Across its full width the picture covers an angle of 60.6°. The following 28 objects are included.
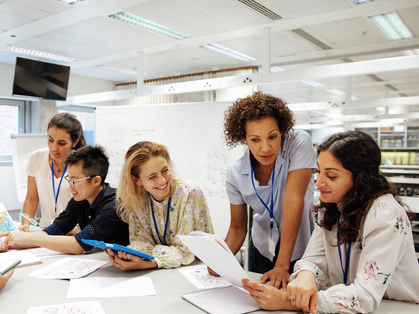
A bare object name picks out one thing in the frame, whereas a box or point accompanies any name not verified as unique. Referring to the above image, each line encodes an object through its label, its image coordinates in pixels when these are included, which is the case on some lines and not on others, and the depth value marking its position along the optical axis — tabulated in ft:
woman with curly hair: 4.84
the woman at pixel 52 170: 7.77
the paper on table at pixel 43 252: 5.87
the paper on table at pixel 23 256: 5.40
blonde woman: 5.40
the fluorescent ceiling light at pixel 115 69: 21.57
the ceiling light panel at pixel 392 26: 13.47
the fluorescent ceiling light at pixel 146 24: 13.40
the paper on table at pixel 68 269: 4.84
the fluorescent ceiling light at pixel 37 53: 17.69
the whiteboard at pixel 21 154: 15.16
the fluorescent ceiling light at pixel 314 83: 25.84
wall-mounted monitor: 16.12
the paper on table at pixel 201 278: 4.56
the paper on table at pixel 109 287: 4.21
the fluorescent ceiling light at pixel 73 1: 11.77
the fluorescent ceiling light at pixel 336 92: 30.02
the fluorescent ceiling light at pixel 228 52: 17.51
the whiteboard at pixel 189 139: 12.78
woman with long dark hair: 3.55
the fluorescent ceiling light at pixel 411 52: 18.04
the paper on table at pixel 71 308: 3.73
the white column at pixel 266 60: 12.39
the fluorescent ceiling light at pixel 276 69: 21.13
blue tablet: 4.54
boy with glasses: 5.75
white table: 3.79
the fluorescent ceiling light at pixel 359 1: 11.25
